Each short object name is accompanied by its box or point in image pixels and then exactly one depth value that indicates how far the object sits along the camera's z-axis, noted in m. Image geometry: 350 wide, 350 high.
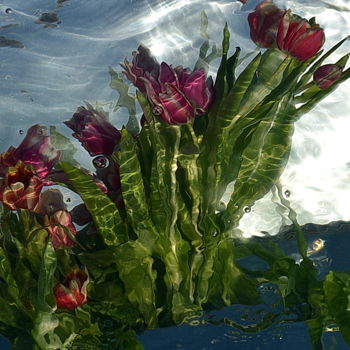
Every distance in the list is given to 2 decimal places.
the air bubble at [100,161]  1.41
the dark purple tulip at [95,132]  1.38
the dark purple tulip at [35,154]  1.37
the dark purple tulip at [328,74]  1.36
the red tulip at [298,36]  1.32
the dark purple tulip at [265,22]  1.37
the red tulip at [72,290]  1.36
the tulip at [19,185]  1.35
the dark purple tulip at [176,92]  1.29
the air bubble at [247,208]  1.43
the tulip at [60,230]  1.40
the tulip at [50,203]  1.42
